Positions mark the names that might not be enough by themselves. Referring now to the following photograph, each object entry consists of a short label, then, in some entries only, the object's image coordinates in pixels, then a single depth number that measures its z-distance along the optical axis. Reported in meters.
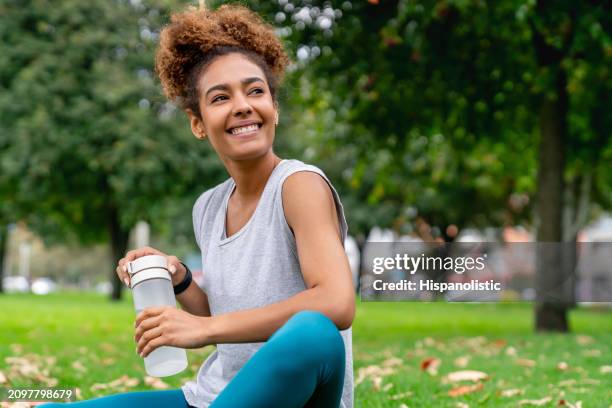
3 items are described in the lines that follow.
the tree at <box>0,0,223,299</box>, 20.83
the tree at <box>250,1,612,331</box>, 9.22
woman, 1.96
